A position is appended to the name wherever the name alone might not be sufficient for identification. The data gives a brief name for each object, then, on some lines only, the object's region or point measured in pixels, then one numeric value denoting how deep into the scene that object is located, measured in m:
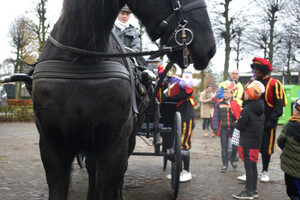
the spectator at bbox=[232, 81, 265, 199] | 4.62
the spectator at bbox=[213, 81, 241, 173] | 6.67
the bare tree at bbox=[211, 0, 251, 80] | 22.11
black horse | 2.06
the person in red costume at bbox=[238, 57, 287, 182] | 5.55
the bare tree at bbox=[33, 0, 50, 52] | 25.54
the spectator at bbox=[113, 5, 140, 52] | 4.07
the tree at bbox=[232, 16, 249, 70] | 23.00
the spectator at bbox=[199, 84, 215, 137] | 12.78
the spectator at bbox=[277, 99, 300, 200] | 3.81
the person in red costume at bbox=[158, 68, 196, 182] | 5.50
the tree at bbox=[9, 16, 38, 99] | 27.92
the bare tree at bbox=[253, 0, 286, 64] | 23.16
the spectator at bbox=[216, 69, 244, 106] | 7.23
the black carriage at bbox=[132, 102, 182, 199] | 4.43
